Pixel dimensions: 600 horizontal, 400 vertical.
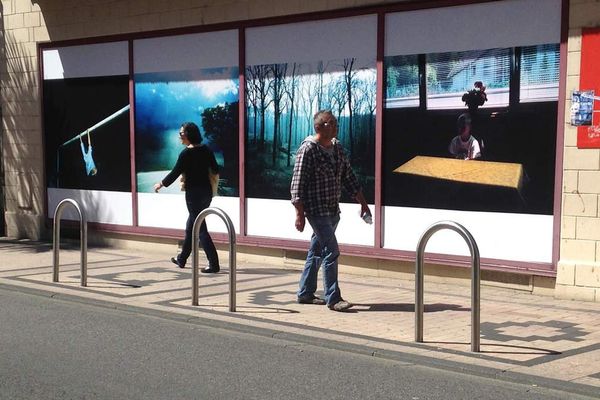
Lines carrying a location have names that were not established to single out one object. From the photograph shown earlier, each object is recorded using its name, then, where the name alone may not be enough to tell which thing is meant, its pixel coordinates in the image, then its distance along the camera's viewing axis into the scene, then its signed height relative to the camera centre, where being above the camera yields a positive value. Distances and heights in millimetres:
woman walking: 10680 -218
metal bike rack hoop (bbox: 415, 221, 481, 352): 6336 -918
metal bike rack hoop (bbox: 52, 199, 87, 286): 9119 -952
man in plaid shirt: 8078 -342
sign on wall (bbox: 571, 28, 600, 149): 8414 +646
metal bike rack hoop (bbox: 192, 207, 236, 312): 7941 -900
